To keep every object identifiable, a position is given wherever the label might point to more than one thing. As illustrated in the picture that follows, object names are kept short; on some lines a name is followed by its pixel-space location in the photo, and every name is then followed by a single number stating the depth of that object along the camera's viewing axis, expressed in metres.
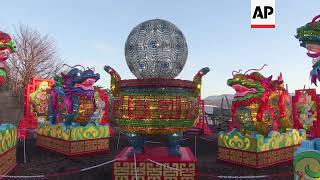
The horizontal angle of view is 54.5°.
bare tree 22.89
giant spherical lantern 5.60
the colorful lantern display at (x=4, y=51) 6.15
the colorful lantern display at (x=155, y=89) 5.45
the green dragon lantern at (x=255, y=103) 7.66
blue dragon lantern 8.88
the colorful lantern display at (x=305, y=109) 12.68
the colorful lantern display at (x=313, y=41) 4.37
